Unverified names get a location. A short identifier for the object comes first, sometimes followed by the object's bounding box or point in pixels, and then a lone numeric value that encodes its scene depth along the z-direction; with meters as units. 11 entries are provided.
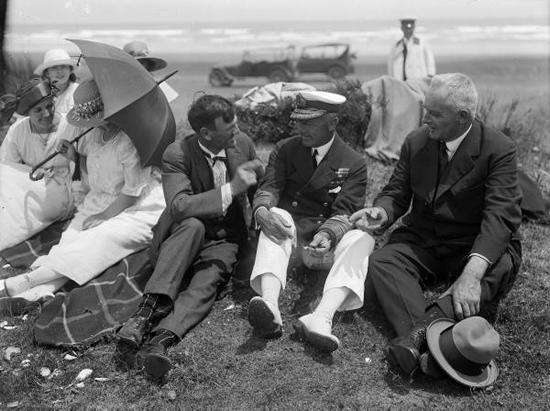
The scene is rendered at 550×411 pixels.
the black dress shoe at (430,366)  3.86
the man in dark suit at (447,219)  4.17
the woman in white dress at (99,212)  4.99
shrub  7.91
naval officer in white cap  4.28
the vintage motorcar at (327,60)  20.45
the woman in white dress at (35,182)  5.78
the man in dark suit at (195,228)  4.32
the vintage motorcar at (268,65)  19.88
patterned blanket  4.55
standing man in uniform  10.55
